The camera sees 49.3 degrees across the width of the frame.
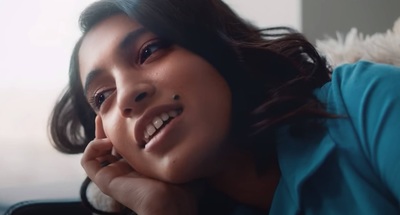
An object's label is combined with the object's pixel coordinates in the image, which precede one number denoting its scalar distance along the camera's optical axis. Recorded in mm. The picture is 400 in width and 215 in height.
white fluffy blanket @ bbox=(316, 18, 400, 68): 721
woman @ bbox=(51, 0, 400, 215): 527
